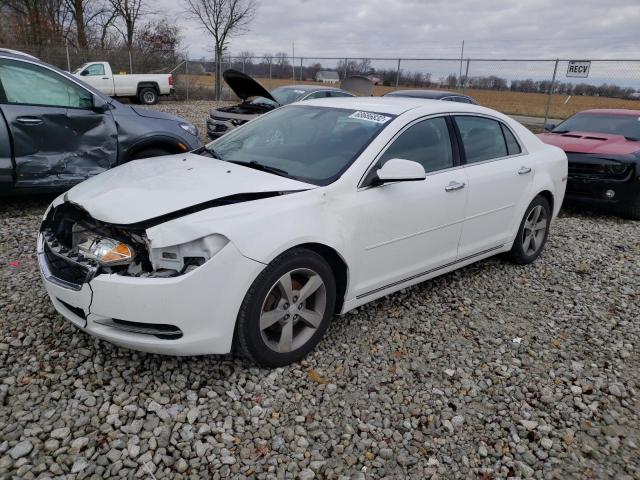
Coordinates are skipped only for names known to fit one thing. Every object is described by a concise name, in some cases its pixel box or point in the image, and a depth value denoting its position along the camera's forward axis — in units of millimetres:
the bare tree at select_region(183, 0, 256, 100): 26828
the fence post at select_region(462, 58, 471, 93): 17369
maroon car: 6766
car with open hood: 8348
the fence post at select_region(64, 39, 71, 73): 21447
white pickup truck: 19594
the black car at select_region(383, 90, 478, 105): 11125
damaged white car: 2551
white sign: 14409
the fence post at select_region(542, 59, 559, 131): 15266
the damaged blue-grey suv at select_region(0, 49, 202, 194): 5066
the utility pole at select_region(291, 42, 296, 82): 24641
